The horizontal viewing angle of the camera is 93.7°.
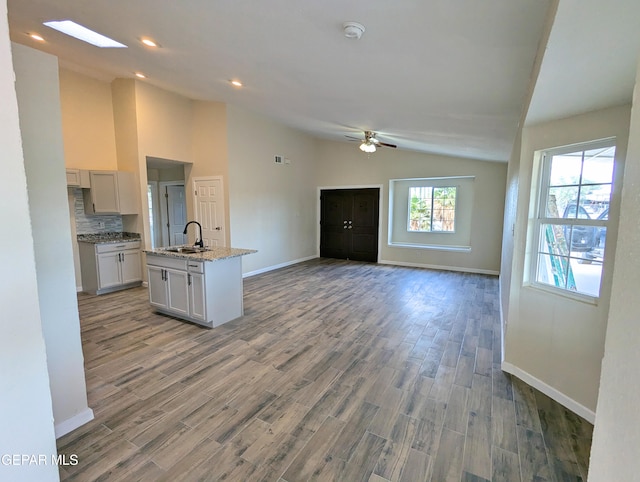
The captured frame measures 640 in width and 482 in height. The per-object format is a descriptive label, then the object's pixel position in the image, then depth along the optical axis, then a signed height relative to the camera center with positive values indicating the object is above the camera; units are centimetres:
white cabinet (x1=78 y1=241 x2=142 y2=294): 497 -102
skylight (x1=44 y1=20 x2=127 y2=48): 327 +198
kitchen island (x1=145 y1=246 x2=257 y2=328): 354 -95
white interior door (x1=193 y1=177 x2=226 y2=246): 586 -3
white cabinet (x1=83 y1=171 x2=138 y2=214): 500 +22
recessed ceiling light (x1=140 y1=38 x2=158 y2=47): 318 +176
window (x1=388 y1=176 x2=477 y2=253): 696 -10
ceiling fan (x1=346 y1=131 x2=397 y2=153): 513 +114
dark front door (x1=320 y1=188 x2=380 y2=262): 791 -43
